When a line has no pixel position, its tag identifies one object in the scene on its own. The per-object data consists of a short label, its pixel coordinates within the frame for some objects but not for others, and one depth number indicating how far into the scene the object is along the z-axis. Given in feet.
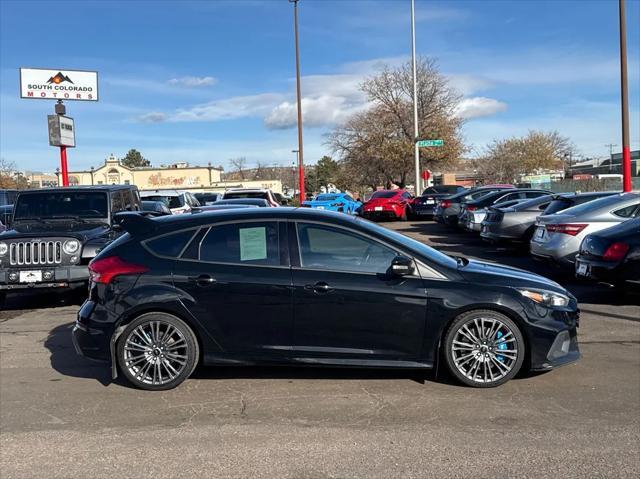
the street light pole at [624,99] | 59.52
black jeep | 28.45
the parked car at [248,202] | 54.08
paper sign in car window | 17.56
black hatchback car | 16.97
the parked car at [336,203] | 85.25
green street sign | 96.94
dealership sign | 75.10
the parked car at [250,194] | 67.73
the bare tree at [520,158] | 214.90
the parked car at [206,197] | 103.45
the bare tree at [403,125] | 145.28
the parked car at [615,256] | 27.22
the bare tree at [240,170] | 338.85
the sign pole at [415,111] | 110.63
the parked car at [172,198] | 63.73
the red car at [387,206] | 87.66
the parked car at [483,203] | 61.62
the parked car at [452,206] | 71.41
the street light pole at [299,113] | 113.60
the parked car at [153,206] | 47.17
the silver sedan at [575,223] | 34.73
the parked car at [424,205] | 86.53
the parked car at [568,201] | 42.55
